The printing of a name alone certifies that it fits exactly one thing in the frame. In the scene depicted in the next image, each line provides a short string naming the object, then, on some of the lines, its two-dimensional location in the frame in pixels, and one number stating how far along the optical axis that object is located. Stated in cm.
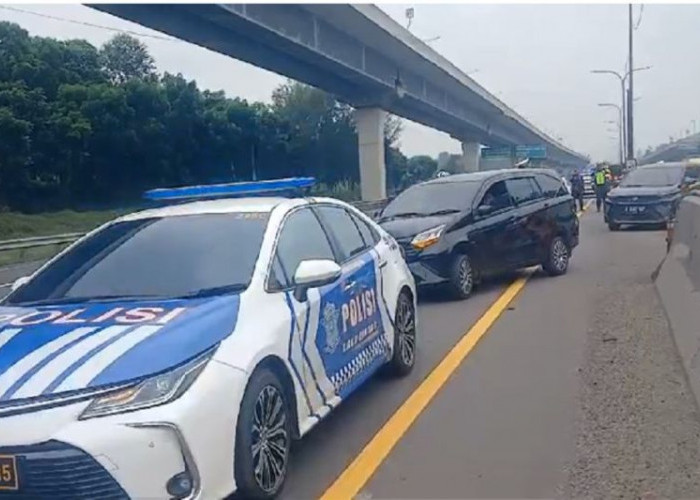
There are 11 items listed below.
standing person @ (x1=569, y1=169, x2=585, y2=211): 3216
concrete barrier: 665
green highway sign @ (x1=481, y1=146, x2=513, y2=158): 7529
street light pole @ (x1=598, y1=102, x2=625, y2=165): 7925
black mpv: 1092
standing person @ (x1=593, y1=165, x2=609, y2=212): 3141
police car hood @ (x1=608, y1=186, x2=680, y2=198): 2169
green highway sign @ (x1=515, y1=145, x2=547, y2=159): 7484
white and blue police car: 351
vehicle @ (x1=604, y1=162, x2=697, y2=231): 2148
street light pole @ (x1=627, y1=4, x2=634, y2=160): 5050
